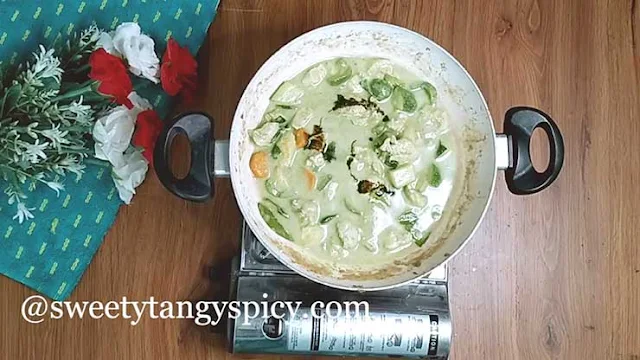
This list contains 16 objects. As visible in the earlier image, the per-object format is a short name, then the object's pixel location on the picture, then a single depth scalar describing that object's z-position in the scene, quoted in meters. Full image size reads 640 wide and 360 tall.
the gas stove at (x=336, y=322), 0.85
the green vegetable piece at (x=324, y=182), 0.83
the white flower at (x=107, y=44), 0.90
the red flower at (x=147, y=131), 0.88
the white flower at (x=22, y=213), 0.91
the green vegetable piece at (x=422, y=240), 0.84
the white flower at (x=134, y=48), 0.88
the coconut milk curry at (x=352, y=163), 0.83
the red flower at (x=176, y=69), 0.90
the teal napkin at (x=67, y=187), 0.92
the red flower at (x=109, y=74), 0.87
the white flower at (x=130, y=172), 0.90
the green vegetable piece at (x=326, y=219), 0.83
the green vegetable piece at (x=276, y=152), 0.83
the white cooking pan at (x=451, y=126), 0.77
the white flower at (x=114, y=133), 0.87
